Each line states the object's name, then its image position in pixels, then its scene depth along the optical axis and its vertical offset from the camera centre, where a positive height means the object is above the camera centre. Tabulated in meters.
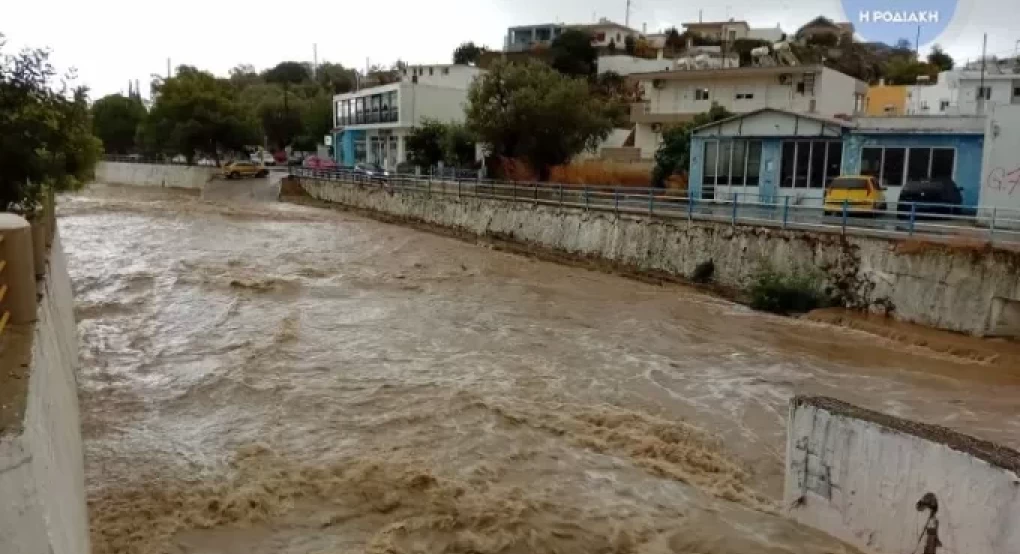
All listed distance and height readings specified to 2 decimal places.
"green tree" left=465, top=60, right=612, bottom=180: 36.56 +2.38
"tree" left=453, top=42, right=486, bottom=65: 91.88 +12.91
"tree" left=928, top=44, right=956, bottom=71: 78.25 +11.86
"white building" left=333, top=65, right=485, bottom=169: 55.66 +3.86
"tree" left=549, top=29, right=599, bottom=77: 72.19 +10.35
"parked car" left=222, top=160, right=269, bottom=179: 55.03 -0.64
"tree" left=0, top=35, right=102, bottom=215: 12.76 +0.40
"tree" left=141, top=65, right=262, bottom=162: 61.75 +3.20
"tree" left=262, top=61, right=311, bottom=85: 119.69 +13.18
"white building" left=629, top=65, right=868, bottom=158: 39.50 +4.05
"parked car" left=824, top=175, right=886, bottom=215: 20.64 -0.44
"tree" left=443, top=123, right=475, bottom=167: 44.75 +1.04
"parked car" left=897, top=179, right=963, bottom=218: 20.95 -0.43
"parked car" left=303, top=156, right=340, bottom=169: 51.39 -0.09
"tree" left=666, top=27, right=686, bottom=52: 87.56 +14.12
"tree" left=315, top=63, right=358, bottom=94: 103.00 +12.16
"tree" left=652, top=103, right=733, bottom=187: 31.94 +0.69
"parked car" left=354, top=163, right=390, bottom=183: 41.50 -0.47
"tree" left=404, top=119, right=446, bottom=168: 48.16 +1.25
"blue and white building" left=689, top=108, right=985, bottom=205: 21.89 +0.65
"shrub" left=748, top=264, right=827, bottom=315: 18.44 -2.72
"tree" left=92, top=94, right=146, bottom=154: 80.19 +3.78
